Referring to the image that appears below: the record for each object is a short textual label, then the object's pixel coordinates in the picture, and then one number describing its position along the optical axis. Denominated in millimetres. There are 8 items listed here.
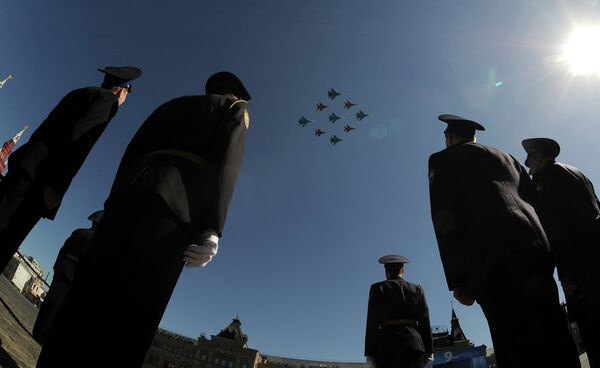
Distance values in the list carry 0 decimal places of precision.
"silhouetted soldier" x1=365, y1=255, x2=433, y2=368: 5070
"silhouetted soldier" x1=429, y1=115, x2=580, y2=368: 2273
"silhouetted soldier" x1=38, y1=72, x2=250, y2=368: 1566
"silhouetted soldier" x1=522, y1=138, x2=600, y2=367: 3496
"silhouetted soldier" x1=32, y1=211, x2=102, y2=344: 4801
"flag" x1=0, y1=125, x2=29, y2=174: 70725
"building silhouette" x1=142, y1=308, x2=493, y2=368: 60156
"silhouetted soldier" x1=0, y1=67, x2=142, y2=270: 3137
